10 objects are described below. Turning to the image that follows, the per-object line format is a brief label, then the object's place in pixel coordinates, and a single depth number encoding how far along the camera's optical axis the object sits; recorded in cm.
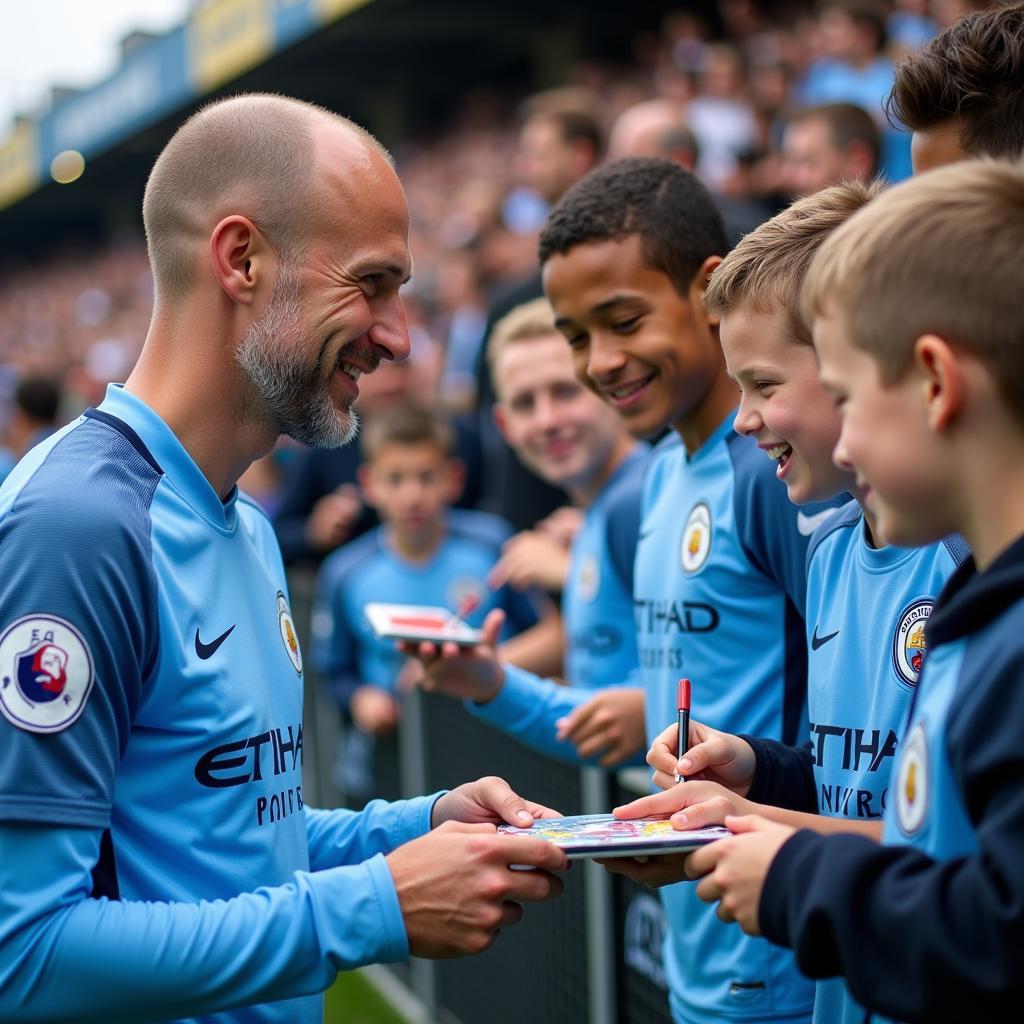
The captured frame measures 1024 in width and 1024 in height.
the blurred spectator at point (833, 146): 548
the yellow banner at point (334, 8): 1393
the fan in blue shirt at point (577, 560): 308
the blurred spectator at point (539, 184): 546
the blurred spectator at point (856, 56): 744
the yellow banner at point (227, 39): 1622
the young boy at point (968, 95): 219
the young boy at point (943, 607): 138
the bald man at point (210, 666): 172
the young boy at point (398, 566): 543
